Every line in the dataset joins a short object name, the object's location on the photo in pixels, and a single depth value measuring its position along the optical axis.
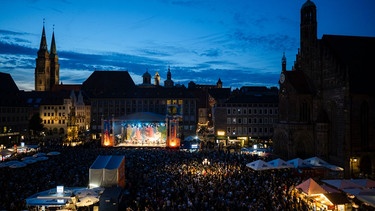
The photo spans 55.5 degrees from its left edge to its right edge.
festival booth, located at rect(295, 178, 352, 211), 19.81
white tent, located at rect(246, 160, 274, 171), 28.52
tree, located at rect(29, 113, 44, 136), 80.44
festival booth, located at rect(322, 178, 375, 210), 19.73
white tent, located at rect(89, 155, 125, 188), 23.20
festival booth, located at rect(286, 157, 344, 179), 31.20
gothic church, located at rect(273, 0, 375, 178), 35.38
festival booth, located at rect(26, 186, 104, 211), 18.69
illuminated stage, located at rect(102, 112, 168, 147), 58.47
